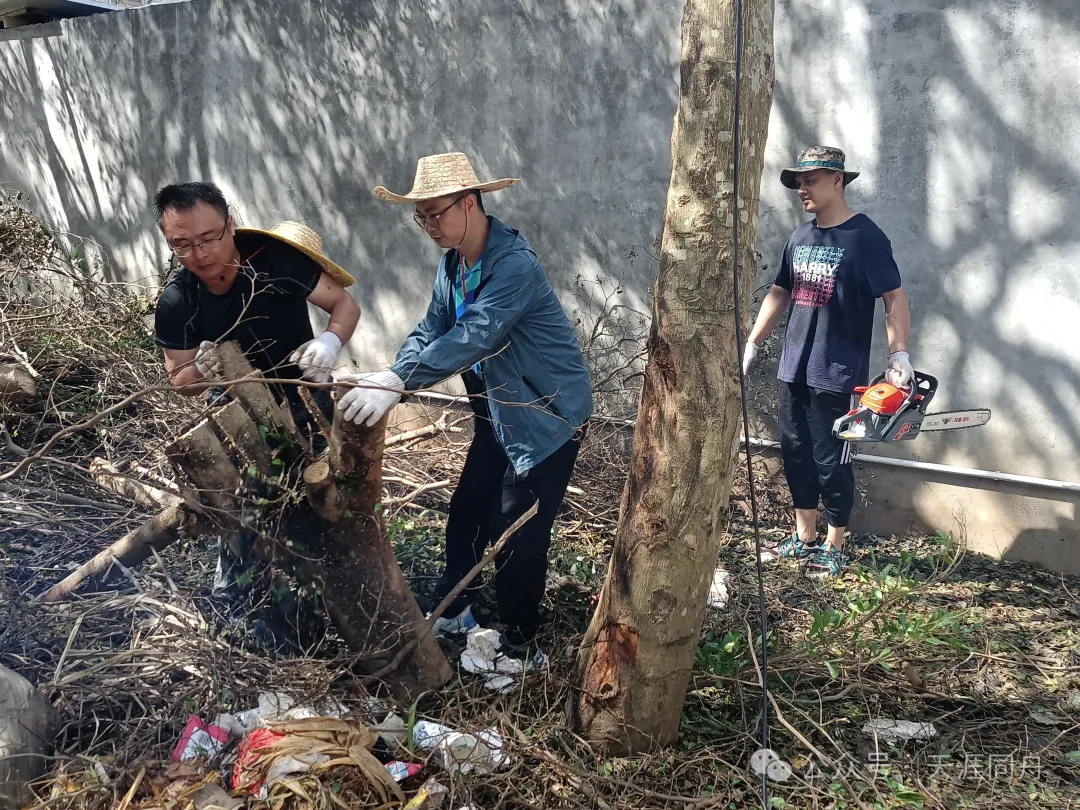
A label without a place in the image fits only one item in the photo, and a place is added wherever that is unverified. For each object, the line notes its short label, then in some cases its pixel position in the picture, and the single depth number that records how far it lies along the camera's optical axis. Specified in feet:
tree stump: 8.05
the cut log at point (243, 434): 8.04
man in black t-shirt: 9.08
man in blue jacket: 9.07
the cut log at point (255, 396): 8.19
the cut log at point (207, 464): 7.80
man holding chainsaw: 12.59
